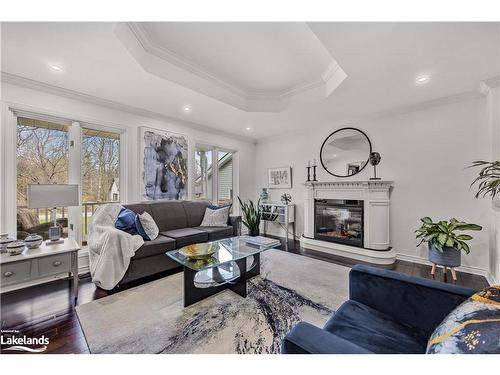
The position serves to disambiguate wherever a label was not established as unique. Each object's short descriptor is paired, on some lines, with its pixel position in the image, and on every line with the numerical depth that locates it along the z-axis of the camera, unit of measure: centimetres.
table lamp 209
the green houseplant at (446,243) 247
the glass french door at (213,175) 457
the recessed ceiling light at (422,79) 242
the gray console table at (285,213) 459
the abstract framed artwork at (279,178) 489
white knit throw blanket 224
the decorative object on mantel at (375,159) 352
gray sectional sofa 251
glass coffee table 201
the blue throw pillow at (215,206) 395
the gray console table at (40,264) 177
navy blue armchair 84
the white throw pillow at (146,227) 273
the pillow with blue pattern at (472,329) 68
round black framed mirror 378
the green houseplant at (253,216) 472
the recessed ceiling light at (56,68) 221
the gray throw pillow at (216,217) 372
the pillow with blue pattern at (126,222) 271
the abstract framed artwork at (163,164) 352
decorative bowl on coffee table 205
